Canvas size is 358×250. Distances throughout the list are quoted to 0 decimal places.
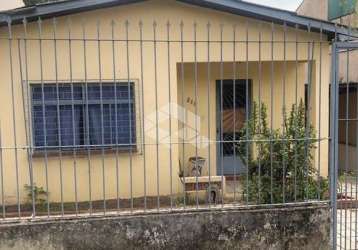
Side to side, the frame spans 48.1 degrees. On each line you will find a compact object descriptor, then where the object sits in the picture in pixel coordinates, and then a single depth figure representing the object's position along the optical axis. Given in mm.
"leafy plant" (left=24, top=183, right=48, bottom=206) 6883
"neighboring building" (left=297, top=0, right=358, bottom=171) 10305
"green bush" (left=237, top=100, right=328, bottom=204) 4789
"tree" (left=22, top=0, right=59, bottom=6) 24019
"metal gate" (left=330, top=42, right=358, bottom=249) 4520
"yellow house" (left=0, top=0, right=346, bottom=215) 6973
